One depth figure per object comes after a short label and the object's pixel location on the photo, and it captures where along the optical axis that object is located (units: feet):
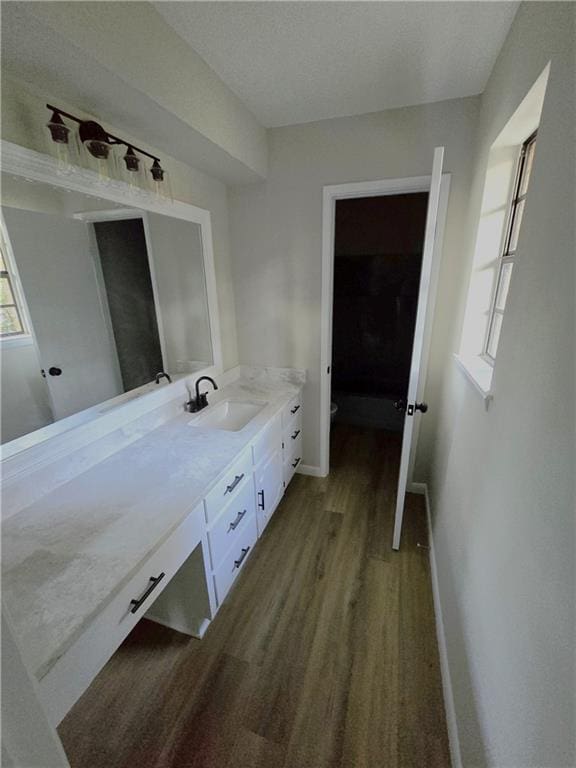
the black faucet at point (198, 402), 6.24
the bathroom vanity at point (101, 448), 2.54
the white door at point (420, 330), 4.35
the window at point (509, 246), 4.52
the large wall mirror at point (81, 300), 3.63
